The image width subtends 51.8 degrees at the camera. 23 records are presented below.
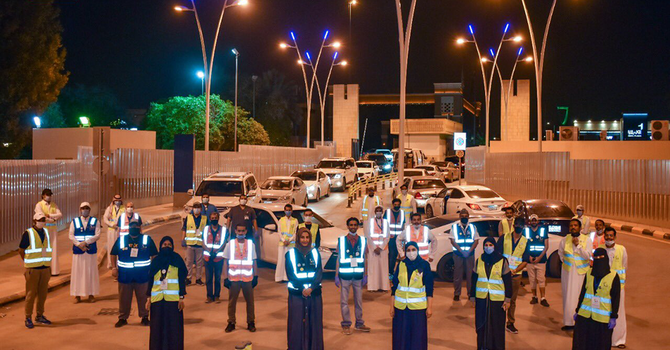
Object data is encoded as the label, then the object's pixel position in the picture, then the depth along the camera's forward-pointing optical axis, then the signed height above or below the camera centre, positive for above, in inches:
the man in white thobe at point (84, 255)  464.4 -57.8
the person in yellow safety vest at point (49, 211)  500.7 -30.4
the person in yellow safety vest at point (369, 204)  585.9 -29.3
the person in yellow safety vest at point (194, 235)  510.0 -48.4
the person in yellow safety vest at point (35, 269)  403.5 -58.7
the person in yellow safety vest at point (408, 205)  612.7 -31.4
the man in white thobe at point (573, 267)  394.0 -55.8
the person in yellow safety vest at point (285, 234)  508.4 -47.8
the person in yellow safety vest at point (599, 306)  310.5 -62.2
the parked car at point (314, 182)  1314.0 -23.3
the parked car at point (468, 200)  814.5 -37.6
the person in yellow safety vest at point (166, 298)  327.6 -62.5
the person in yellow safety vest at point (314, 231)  463.1 -41.7
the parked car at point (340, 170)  1567.4 -0.6
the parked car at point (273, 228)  578.7 -49.9
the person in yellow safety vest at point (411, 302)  310.5 -60.2
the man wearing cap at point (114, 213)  536.1 -33.6
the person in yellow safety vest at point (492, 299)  336.5 -63.6
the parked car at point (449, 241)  526.3 -55.3
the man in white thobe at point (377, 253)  483.8 -59.6
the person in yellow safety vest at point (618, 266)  352.2 -49.3
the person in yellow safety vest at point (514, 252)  396.6 -49.0
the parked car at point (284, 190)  1058.7 -33.2
